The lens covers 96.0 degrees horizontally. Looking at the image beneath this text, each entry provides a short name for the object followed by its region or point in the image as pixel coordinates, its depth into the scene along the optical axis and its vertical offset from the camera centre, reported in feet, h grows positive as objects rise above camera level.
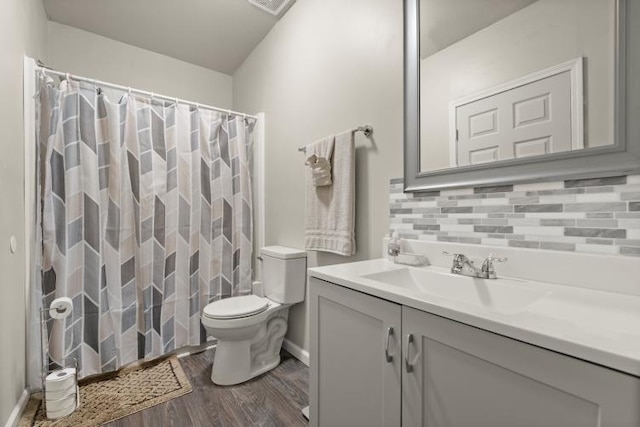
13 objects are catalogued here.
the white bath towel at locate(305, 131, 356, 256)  5.04 +0.10
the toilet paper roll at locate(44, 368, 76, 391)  4.76 -2.81
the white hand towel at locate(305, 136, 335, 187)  5.34 +0.97
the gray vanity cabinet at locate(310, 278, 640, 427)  1.64 -1.24
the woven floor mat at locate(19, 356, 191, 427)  4.75 -3.40
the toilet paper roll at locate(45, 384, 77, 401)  4.75 -3.00
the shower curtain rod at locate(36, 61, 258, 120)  5.55 +2.69
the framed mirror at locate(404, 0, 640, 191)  2.68 +1.38
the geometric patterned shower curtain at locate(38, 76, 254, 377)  5.53 -0.15
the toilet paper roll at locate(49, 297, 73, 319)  5.13 -1.71
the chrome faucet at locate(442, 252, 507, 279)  3.28 -0.66
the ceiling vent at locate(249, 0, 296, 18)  6.78 +4.99
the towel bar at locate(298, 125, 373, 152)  4.91 +1.42
